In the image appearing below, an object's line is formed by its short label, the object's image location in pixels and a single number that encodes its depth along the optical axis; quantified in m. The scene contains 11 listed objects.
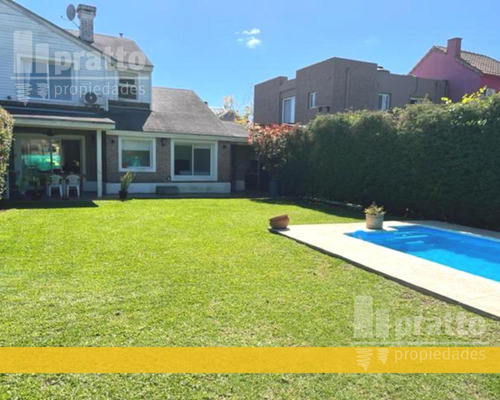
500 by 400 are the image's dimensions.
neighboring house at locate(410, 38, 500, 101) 26.23
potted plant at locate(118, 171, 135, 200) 16.36
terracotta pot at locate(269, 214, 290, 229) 10.08
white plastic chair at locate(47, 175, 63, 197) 16.19
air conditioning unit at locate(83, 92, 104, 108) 19.05
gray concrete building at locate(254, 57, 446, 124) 23.94
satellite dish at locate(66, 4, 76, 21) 21.58
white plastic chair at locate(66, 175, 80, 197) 16.20
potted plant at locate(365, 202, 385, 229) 10.55
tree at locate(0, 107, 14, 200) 10.96
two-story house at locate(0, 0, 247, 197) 17.61
